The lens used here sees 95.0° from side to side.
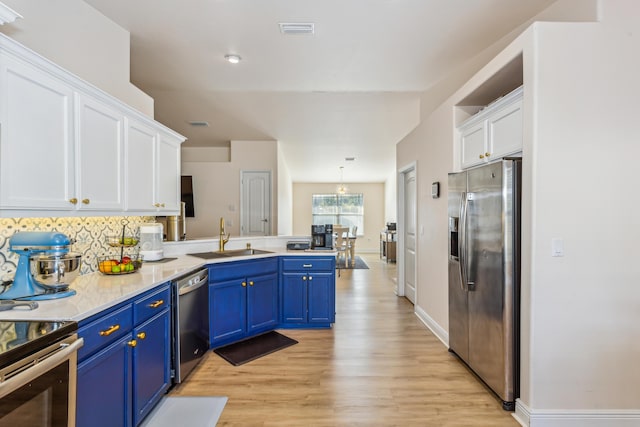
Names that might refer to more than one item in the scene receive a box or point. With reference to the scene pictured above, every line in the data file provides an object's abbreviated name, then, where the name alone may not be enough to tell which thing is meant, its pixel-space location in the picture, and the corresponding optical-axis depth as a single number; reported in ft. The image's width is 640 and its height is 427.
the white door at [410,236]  14.36
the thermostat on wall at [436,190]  10.64
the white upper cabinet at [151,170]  7.65
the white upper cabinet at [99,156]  5.94
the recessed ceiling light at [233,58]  10.15
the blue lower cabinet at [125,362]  4.59
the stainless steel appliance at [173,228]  10.72
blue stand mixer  5.16
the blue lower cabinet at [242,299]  9.36
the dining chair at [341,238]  23.75
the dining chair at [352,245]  24.64
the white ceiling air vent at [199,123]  17.68
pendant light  30.01
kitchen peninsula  4.60
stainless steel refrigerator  6.66
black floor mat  9.00
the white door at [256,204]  19.74
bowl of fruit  7.04
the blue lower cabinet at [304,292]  11.24
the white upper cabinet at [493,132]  6.83
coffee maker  12.30
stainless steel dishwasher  7.40
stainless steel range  3.29
